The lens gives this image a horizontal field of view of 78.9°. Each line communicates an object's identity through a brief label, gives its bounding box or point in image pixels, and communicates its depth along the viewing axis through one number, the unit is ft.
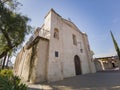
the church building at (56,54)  22.41
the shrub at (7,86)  8.48
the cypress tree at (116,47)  46.78
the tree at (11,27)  25.37
